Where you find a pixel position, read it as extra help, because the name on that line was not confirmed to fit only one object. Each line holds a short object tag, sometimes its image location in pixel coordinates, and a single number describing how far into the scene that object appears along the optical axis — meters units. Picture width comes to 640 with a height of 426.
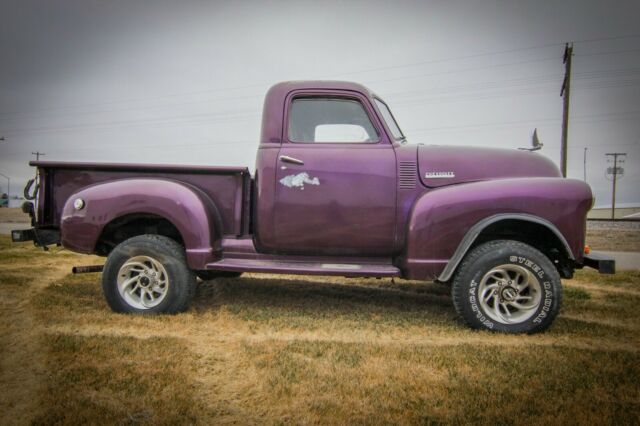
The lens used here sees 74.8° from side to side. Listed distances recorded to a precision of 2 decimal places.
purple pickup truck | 3.41
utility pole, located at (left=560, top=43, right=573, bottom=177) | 15.59
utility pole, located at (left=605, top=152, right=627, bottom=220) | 39.80
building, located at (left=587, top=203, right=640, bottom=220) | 43.72
